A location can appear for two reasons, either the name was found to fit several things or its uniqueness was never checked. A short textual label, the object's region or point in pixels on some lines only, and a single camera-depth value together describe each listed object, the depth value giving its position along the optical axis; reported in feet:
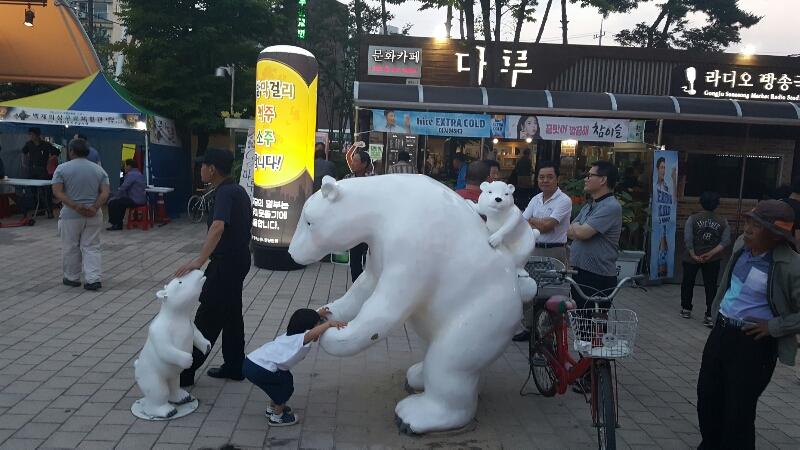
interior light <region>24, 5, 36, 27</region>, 44.06
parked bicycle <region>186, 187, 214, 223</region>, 45.78
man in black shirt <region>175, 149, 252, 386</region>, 13.93
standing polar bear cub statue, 12.37
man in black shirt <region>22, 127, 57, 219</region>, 42.06
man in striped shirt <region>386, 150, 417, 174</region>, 26.78
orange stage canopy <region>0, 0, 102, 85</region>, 49.83
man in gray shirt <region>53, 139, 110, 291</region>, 22.82
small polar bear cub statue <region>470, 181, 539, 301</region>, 12.35
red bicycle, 10.98
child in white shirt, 11.97
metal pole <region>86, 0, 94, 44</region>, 73.63
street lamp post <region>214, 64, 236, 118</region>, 47.15
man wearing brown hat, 10.53
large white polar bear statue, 11.69
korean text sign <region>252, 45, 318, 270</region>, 26.68
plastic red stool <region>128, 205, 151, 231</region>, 40.29
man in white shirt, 17.81
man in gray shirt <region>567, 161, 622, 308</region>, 15.28
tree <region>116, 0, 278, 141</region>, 48.98
